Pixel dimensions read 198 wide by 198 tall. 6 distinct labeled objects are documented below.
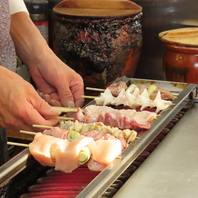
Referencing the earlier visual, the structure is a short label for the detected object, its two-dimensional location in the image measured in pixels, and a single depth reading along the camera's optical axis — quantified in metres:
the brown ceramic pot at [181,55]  2.25
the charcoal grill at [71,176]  1.61
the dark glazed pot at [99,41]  2.29
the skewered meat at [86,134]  1.70
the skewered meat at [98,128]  1.72
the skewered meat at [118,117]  1.77
